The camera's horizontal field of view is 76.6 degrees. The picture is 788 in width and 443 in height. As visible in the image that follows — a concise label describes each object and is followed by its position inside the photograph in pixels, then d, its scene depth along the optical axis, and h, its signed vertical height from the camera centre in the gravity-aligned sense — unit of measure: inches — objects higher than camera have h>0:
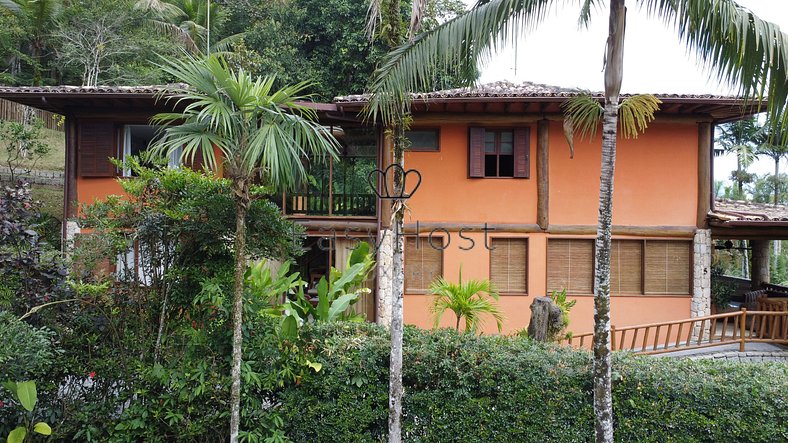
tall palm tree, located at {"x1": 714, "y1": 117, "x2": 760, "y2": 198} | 1053.8 +182.1
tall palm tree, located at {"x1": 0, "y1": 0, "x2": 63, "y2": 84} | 753.0 +311.1
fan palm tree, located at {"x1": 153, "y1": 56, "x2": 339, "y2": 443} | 169.3 +31.7
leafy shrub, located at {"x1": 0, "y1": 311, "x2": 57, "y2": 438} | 171.9 -45.6
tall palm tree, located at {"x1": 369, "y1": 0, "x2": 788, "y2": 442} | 161.3 +59.8
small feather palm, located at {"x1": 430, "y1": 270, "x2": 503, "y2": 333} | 327.0 -52.6
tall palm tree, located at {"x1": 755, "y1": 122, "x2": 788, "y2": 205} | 1071.0 +165.4
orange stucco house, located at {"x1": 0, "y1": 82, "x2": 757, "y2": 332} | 454.0 +11.5
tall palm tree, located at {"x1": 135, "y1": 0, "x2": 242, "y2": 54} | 813.2 +349.4
